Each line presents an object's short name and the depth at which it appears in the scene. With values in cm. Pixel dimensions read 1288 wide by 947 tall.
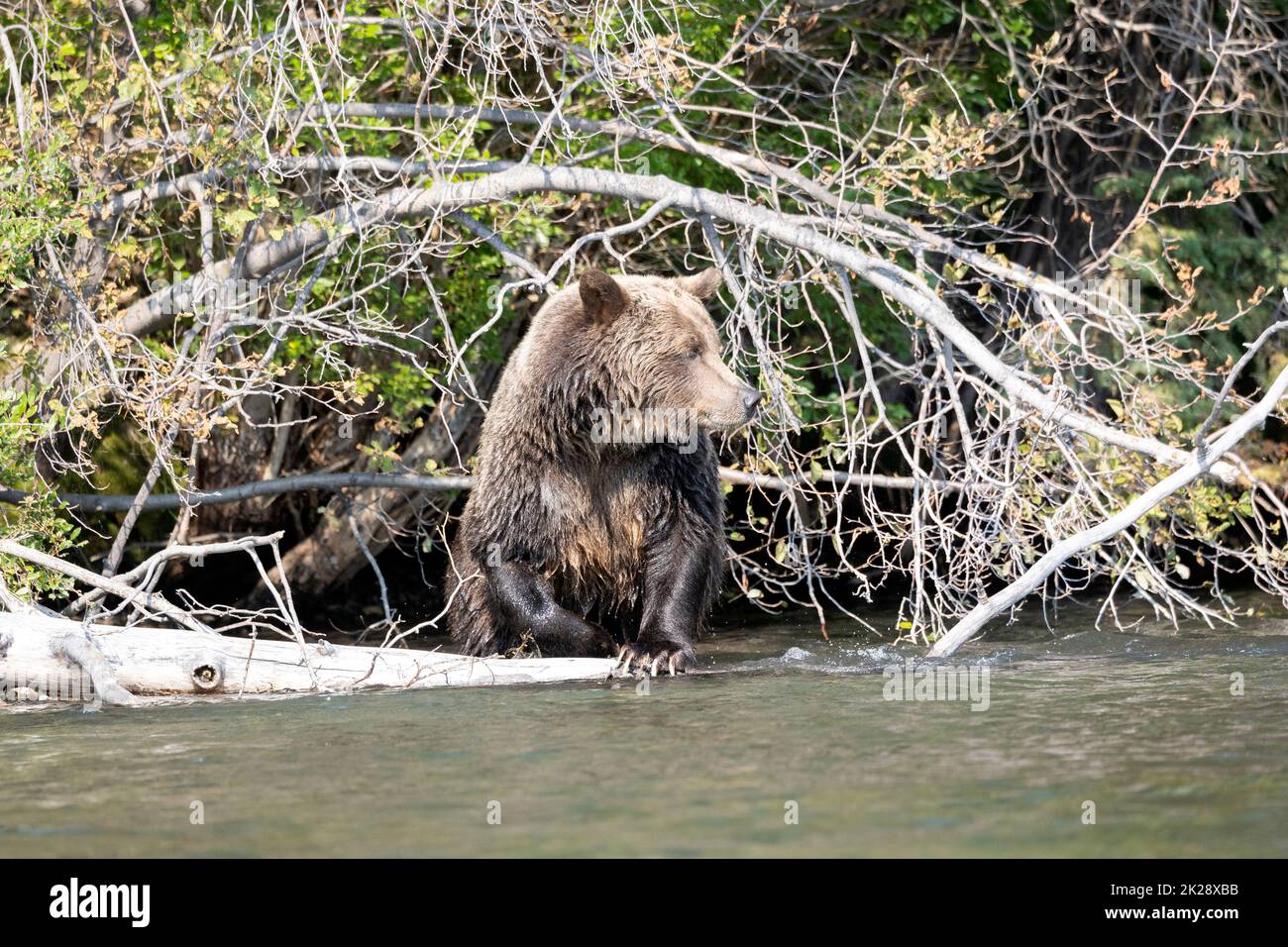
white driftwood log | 1323
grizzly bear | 1523
